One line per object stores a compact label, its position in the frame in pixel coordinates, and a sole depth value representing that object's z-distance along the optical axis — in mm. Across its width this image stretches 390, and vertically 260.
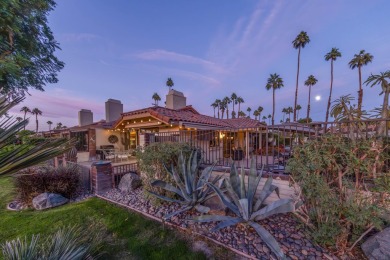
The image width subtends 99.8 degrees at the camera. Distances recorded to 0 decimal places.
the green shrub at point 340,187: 2570
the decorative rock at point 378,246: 2402
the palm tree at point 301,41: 26125
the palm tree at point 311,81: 32812
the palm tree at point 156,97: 36806
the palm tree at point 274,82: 32125
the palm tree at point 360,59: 23422
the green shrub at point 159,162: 4863
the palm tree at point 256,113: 59759
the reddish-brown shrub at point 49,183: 5508
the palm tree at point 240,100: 50562
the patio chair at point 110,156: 11227
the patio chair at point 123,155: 11118
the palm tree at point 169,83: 32706
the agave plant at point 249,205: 2716
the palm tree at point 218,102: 53362
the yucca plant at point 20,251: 1843
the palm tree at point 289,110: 57344
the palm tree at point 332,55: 26203
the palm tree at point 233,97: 50469
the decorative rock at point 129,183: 5965
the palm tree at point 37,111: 47344
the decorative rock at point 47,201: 5027
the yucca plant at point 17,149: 881
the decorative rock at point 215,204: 4278
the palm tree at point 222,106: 52247
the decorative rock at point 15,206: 5189
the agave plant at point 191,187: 3902
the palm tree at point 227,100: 51375
